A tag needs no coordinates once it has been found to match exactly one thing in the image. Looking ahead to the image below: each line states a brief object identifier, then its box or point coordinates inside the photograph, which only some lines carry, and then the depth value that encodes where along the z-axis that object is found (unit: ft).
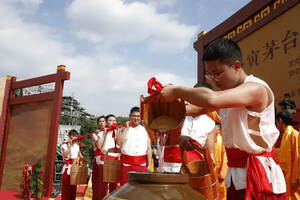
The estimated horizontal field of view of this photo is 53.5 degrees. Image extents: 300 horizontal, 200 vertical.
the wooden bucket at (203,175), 4.94
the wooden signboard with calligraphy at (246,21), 18.29
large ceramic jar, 3.44
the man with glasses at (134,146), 16.70
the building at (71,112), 108.99
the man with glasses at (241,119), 4.52
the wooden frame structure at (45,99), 27.58
